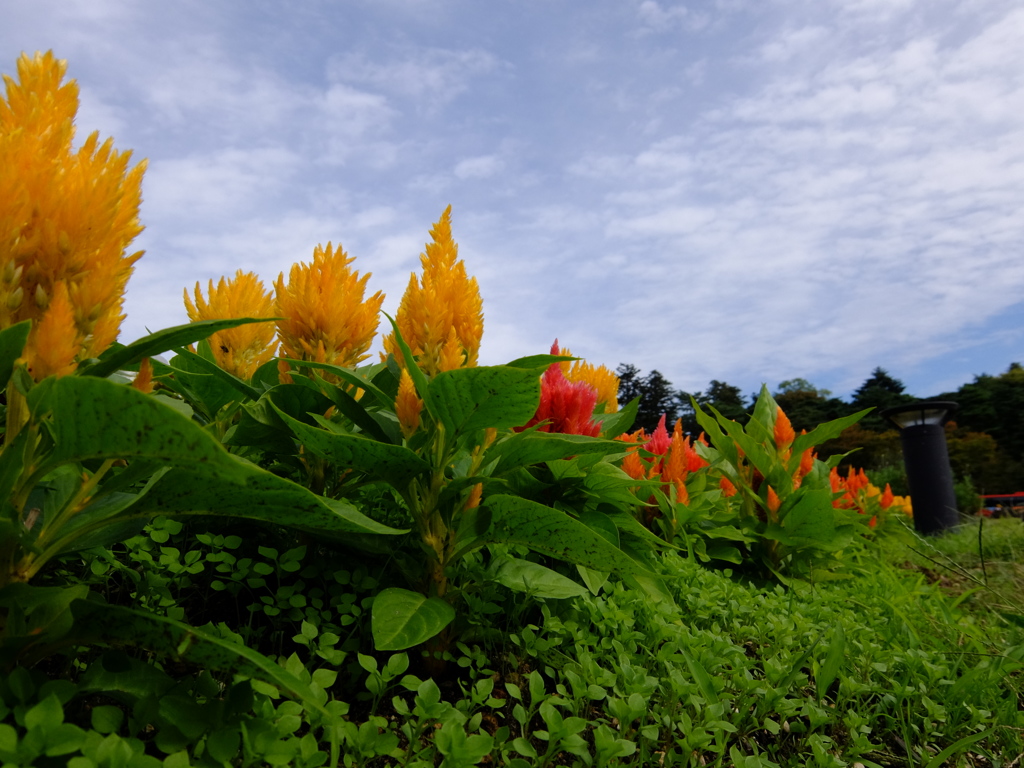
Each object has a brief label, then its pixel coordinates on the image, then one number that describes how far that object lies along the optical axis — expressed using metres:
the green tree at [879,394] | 32.22
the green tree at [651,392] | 27.62
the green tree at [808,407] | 33.38
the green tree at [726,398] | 33.23
